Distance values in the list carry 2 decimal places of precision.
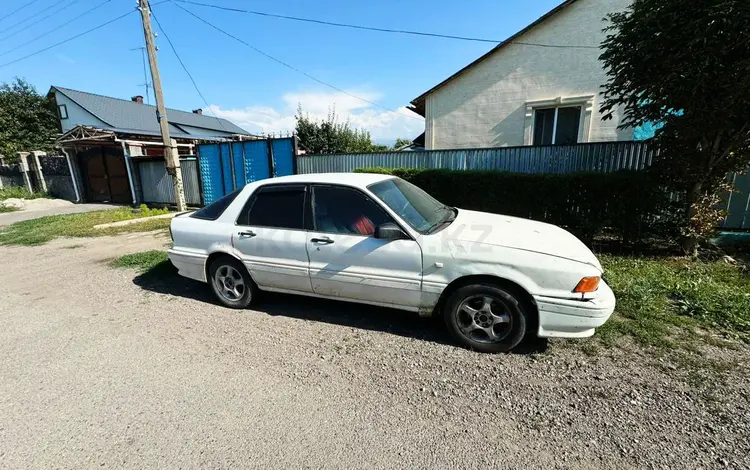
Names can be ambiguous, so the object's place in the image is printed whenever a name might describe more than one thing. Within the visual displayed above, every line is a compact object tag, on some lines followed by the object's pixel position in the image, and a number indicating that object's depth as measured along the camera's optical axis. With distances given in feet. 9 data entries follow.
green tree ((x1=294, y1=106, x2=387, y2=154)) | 62.85
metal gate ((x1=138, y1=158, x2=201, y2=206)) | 41.34
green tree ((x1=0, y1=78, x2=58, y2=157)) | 95.09
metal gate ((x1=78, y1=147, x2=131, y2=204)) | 47.67
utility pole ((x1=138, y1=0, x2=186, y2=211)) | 32.55
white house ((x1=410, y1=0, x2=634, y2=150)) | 33.65
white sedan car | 9.27
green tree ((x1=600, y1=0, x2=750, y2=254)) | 13.78
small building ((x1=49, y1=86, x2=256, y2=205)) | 43.29
